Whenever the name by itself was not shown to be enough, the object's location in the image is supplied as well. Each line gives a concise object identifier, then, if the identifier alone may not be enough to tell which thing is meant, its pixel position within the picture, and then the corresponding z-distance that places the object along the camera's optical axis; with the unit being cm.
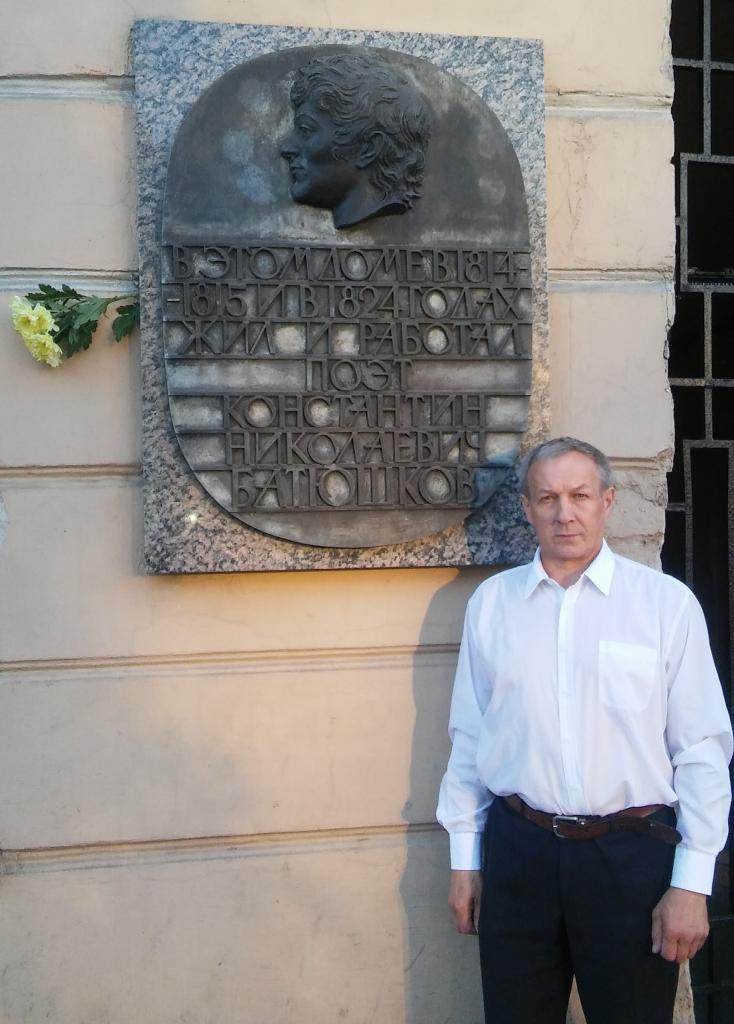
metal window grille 317
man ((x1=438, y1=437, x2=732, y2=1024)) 208
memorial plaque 250
